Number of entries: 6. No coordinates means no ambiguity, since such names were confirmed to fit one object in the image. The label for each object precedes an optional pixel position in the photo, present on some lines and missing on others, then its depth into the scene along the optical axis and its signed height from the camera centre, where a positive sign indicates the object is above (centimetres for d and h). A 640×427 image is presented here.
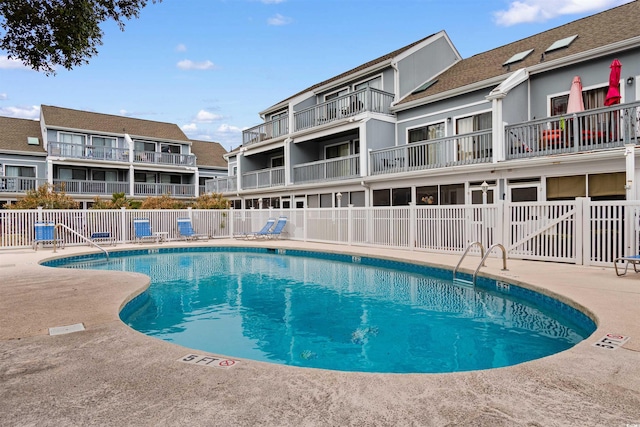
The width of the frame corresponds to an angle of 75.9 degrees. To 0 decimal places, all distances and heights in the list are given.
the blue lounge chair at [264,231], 1938 -69
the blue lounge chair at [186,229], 1931 -55
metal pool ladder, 868 -124
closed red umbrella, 1135 +359
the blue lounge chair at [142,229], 1819 -50
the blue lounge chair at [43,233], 1553 -55
